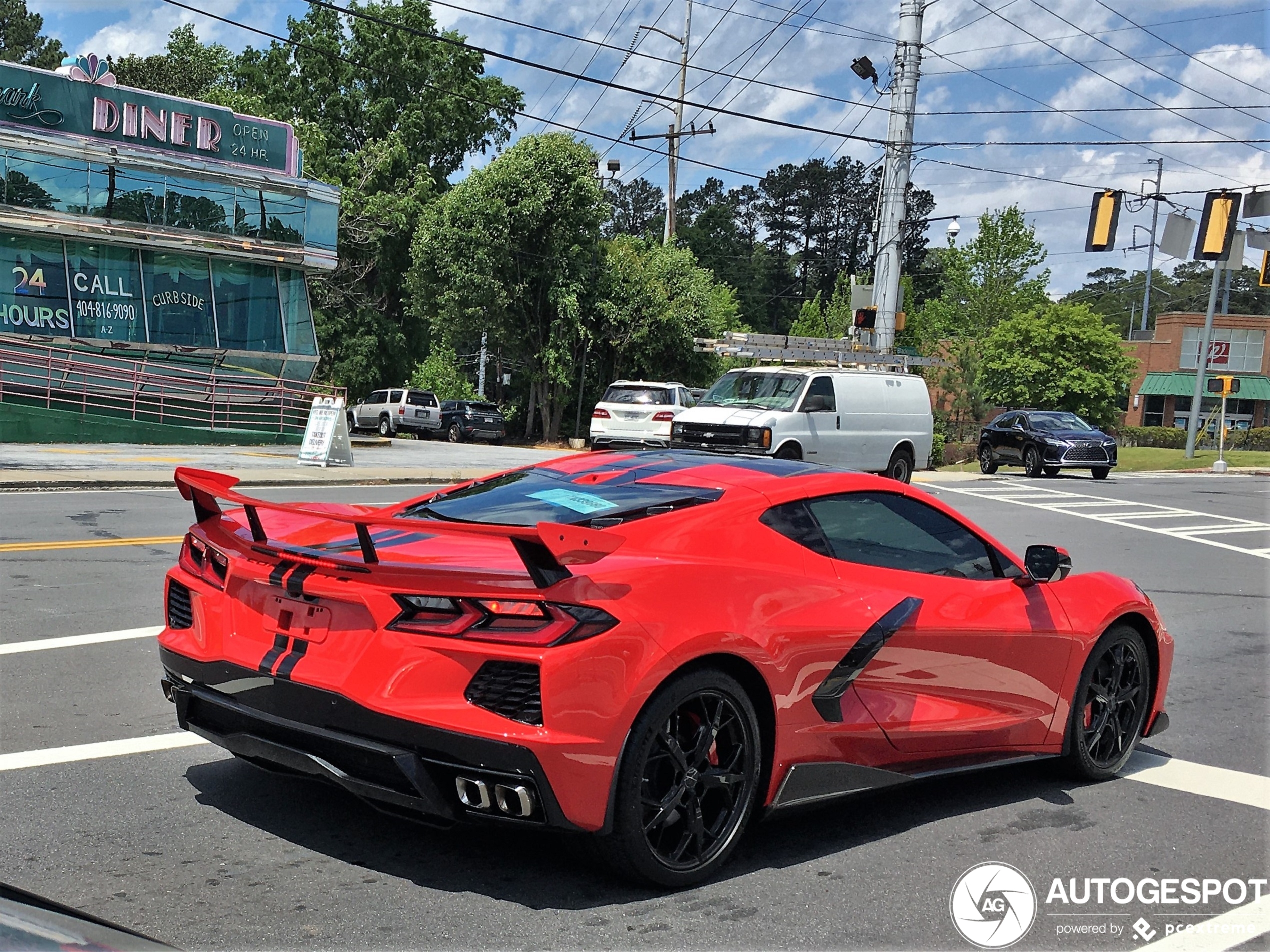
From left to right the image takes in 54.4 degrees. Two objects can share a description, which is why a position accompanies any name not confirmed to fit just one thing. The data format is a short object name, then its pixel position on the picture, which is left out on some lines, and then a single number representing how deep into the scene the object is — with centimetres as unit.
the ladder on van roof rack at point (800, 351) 2530
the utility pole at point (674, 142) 4512
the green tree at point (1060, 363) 4947
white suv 2817
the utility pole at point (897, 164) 2886
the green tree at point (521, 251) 4066
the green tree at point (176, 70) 6331
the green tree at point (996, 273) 5459
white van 2127
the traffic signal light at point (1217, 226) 2508
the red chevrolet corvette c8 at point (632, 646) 379
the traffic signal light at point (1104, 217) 2669
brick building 7519
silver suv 4188
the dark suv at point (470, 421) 4191
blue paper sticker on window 484
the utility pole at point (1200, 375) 4094
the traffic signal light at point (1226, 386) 3866
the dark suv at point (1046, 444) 2950
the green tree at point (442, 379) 5662
